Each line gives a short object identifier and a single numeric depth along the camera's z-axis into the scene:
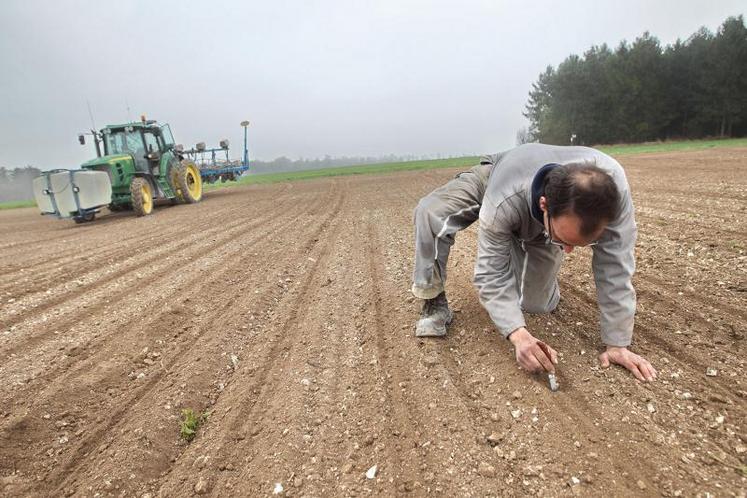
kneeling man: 1.68
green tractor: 9.28
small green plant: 2.06
